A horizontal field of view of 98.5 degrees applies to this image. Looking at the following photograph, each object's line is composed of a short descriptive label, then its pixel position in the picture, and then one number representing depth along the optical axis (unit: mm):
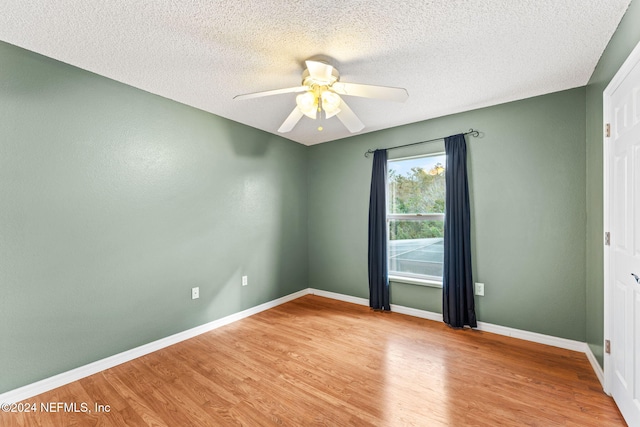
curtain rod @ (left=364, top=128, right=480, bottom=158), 3046
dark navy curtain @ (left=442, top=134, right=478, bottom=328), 3014
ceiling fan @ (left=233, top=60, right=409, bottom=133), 1909
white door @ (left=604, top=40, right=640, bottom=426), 1515
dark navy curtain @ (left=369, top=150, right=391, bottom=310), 3658
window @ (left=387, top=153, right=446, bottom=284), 3373
